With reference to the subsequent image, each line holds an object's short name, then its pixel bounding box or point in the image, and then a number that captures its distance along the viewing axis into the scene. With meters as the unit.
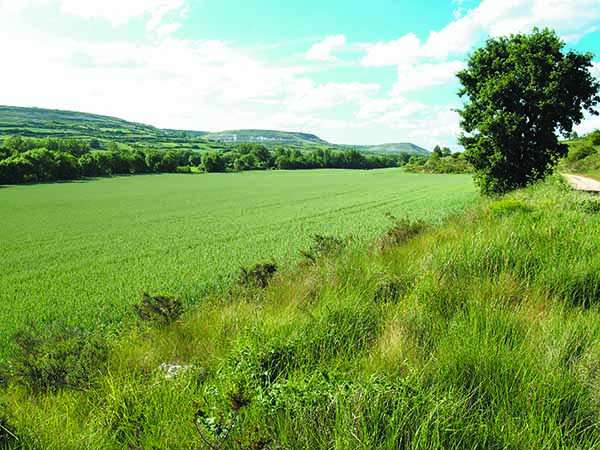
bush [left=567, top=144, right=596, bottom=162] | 62.97
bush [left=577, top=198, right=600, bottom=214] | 10.06
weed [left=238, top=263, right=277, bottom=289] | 6.58
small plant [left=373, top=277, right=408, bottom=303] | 5.05
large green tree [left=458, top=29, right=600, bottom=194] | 23.67
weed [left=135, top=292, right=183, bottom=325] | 5.23
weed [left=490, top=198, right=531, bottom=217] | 10.44
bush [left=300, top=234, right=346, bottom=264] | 7.96
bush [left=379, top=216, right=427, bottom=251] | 8.90
